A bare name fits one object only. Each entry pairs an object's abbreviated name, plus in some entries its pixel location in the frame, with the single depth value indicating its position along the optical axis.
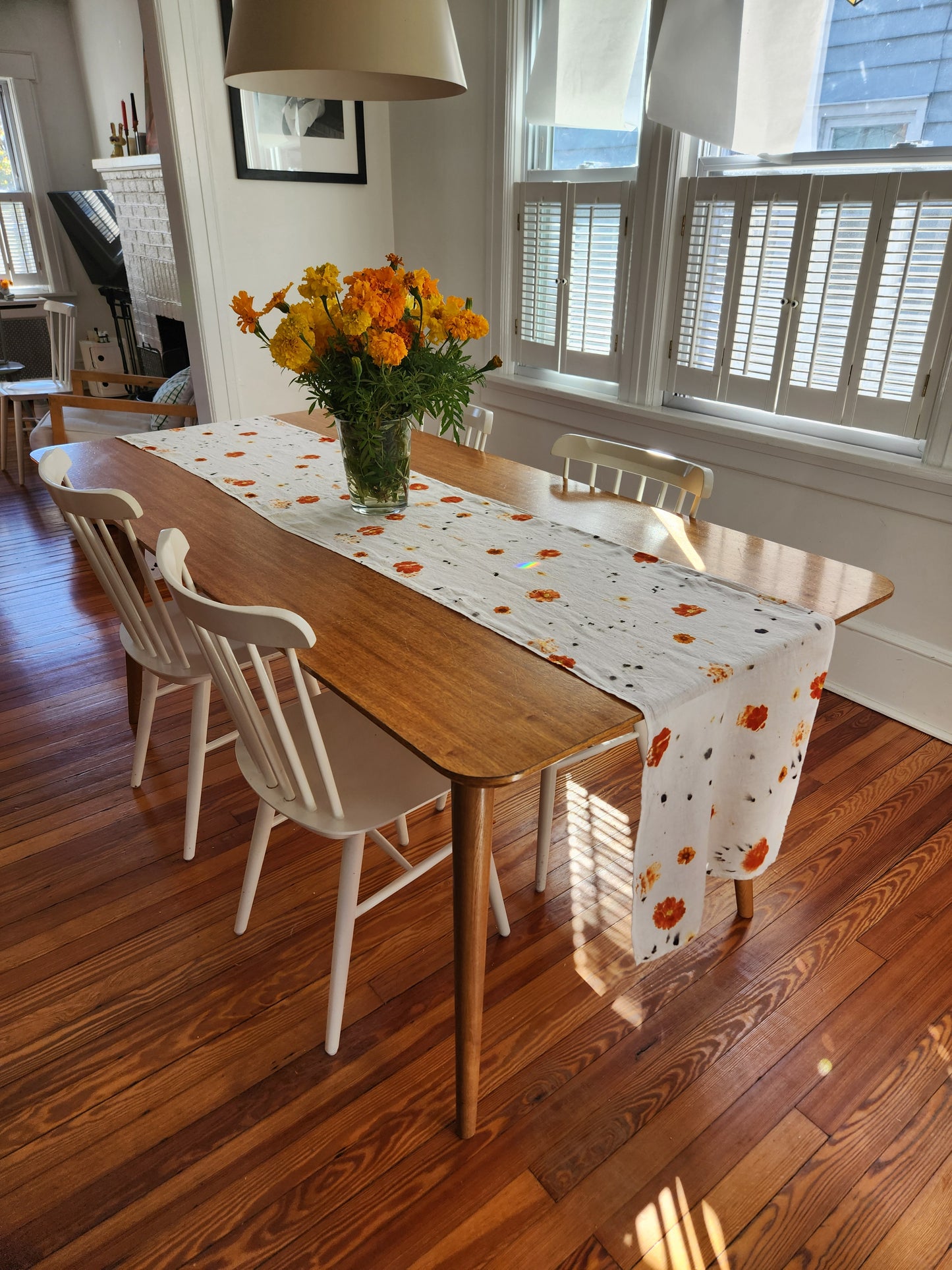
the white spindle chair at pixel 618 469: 1.72
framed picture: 3.19
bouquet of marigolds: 1.47
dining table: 1.05
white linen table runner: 1.17
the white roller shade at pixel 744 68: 2.17
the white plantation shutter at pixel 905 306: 2.02
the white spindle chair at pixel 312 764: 1.14
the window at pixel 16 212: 5.79
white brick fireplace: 4.80
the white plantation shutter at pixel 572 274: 2.81
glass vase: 1.61
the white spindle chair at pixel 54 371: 4.40
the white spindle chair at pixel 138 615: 1.50
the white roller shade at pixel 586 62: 2.60
